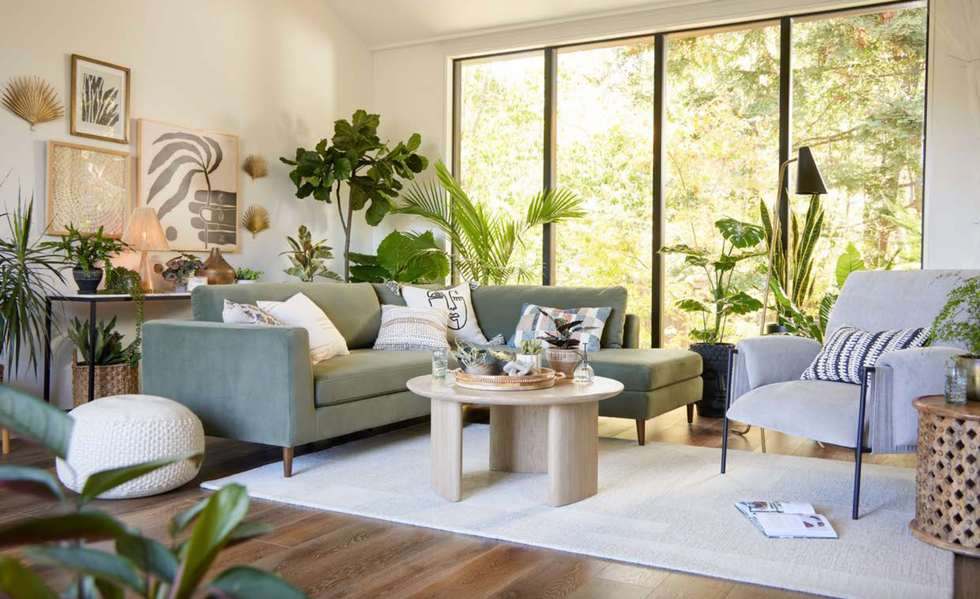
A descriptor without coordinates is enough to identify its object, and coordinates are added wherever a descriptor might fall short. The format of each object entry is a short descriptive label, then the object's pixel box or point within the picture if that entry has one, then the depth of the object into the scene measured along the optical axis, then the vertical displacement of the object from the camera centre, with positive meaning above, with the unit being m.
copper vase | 5.32 +0.07
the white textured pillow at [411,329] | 4.68 -0.26
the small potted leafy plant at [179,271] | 5.22 +0.06
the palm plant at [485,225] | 6.30 +0.46
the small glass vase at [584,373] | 3.38 -0.36
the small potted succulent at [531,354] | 3.30 -0.28
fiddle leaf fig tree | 6.19 +0.87
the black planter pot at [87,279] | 4.56 +0.00
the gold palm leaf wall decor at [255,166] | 6.06 +0.85
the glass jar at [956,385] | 2.69 -0.31
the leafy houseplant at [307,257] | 6.18 +0.18
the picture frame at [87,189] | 4.75 +0.54
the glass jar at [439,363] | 3.45 -0.33
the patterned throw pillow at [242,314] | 3.79 -0.15
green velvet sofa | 3.44 -0.43
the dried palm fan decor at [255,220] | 6.07 +0.45
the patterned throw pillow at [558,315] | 4.70 -0.22
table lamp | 4.91 +0.27
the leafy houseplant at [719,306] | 5.11 -0.13
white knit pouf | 3.02 -0.59
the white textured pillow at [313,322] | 4.05 -0.20
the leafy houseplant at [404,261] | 6.54 +0.17
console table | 4.44 -0.14
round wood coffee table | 3.05 -0.55
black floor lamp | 4.92 +0.66
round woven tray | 3.18 -0.38
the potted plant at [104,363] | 4.59 -0.47
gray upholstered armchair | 2.95 -0.36
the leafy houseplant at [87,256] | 4.52 +0.13
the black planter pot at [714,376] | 5.08 -0.55
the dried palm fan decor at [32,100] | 4.53 +1.00
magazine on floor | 2.71 -0.79
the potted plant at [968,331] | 2.71 -0.15
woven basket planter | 4.59 -0.56
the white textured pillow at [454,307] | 5.02 -0.14
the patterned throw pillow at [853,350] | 3.33 -0.26
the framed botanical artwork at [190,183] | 5.33 +0.65
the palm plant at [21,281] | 3.94 -0.01
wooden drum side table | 2.54 -0.59
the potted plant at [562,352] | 3.55 -0.29
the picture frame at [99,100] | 4.87 +1.08
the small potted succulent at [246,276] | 5.63 +0.04
